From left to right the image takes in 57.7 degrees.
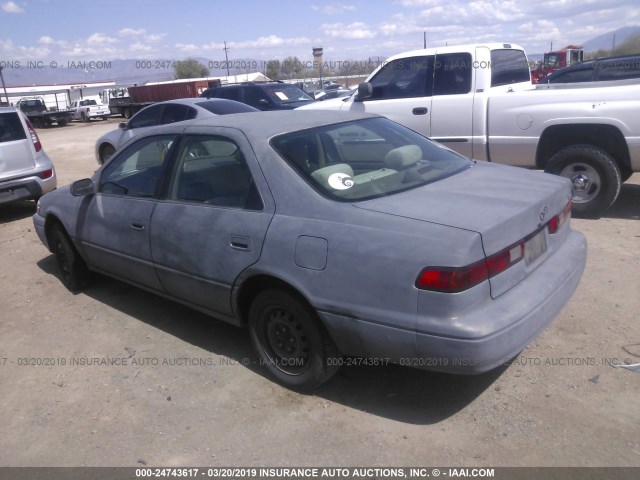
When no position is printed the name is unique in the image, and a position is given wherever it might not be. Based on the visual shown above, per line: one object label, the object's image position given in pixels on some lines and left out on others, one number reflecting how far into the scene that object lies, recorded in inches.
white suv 327.6
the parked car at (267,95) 498.9
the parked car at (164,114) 382.3
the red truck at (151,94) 1422.2
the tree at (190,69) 3430.1
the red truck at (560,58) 1240.8
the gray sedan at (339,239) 109.5
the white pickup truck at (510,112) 243.6
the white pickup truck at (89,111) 1499.8
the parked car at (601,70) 406.0
